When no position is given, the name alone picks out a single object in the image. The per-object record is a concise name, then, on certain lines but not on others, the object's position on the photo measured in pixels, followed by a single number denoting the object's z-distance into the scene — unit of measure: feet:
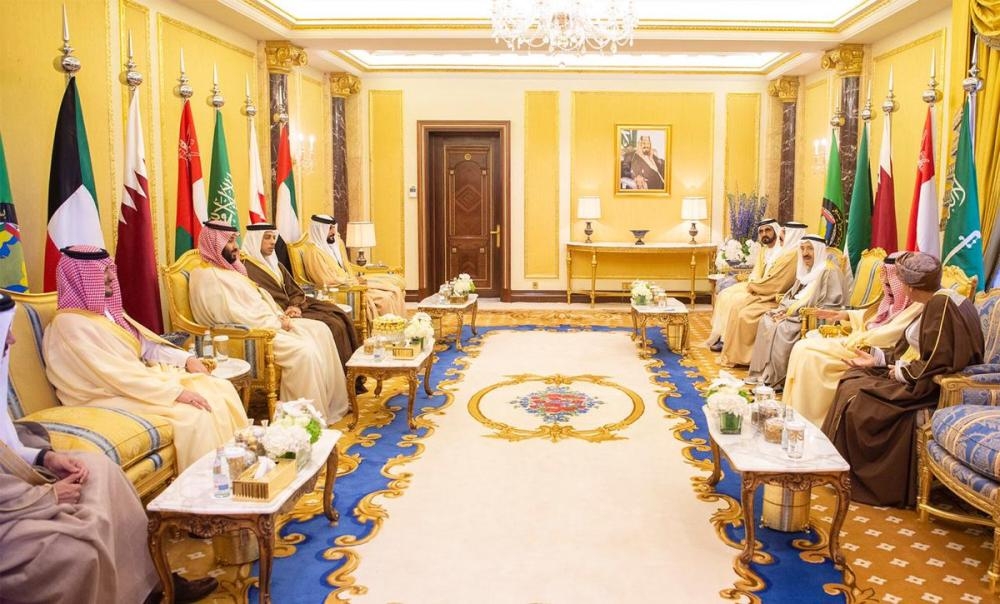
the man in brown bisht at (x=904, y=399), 15.01
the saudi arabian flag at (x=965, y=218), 19.63
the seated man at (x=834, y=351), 17.88
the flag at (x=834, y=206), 29.32
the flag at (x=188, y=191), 22.53
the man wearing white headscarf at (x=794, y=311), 24.34
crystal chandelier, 21.04
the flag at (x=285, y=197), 29.35
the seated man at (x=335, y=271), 30.22
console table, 40.52
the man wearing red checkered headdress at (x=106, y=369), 14.15
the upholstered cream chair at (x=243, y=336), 19.89
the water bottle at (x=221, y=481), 10.99
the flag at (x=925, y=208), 22.08
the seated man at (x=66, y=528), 9.17
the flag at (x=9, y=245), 15.44
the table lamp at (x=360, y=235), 34.88
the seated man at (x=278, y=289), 24.29
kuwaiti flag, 17.19
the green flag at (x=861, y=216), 27.25
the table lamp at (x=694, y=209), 39.75
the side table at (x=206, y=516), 10.61
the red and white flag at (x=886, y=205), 25.91
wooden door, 42.68
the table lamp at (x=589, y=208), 40.37
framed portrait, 41.50
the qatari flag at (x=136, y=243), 19.47
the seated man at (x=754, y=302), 27.20
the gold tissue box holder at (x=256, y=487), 10.84
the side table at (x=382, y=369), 19.88
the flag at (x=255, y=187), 27.22
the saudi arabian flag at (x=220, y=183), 24.47
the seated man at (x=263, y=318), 20.48
